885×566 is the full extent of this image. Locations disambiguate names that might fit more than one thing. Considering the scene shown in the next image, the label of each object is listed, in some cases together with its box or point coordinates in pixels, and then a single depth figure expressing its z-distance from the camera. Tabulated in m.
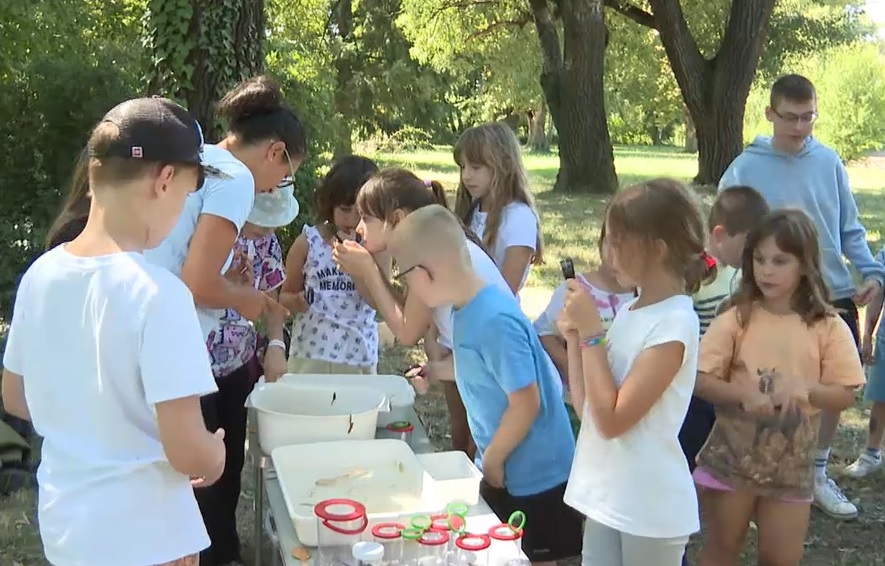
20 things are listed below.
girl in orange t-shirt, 2.50
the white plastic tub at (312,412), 2.27
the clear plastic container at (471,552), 1.71
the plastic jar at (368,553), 1.66
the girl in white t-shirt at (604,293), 2.76
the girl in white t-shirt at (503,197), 3.28
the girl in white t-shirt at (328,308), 3.25
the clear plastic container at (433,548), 1.72
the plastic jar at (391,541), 1.73
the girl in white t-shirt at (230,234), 2.29
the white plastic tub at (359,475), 2.01
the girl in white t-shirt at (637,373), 2.00
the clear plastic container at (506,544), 1.73
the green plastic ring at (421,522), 1.76
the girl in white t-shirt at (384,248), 2.65
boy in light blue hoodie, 3.52
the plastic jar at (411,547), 1.72
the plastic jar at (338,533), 1.75
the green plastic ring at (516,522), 1.82
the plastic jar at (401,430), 2.41
